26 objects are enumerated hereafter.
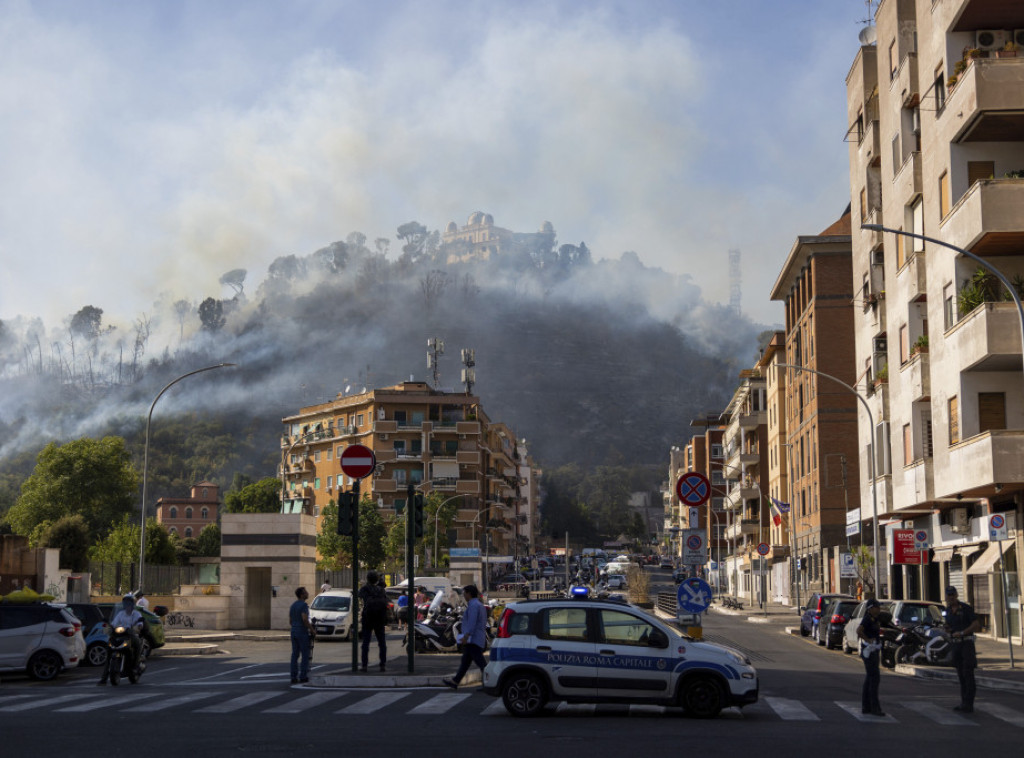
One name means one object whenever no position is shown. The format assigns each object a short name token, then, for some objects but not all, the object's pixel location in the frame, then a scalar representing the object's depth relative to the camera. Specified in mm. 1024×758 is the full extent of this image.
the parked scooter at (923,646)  26844
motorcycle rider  22188
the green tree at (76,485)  106688
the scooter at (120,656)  22016
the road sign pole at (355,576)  21562
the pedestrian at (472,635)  19656
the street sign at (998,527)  26375
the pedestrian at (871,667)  16047
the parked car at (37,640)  23781
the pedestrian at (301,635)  21578
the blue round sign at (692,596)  21719
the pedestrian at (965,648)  17000
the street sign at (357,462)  22375
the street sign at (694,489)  21875
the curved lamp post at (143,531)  39625
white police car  15523
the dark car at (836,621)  34312
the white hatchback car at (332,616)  37875
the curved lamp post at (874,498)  40512
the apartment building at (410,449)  115812
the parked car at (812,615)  37594
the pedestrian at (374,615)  22922
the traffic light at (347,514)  22125
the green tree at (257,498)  140750
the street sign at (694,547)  22797
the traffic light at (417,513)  23281
